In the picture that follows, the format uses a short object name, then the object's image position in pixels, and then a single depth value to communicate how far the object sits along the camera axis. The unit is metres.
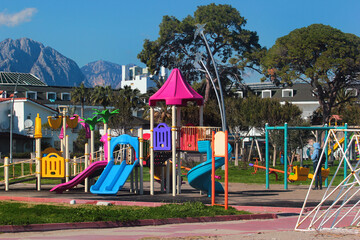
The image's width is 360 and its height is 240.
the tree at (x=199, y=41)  65.88
